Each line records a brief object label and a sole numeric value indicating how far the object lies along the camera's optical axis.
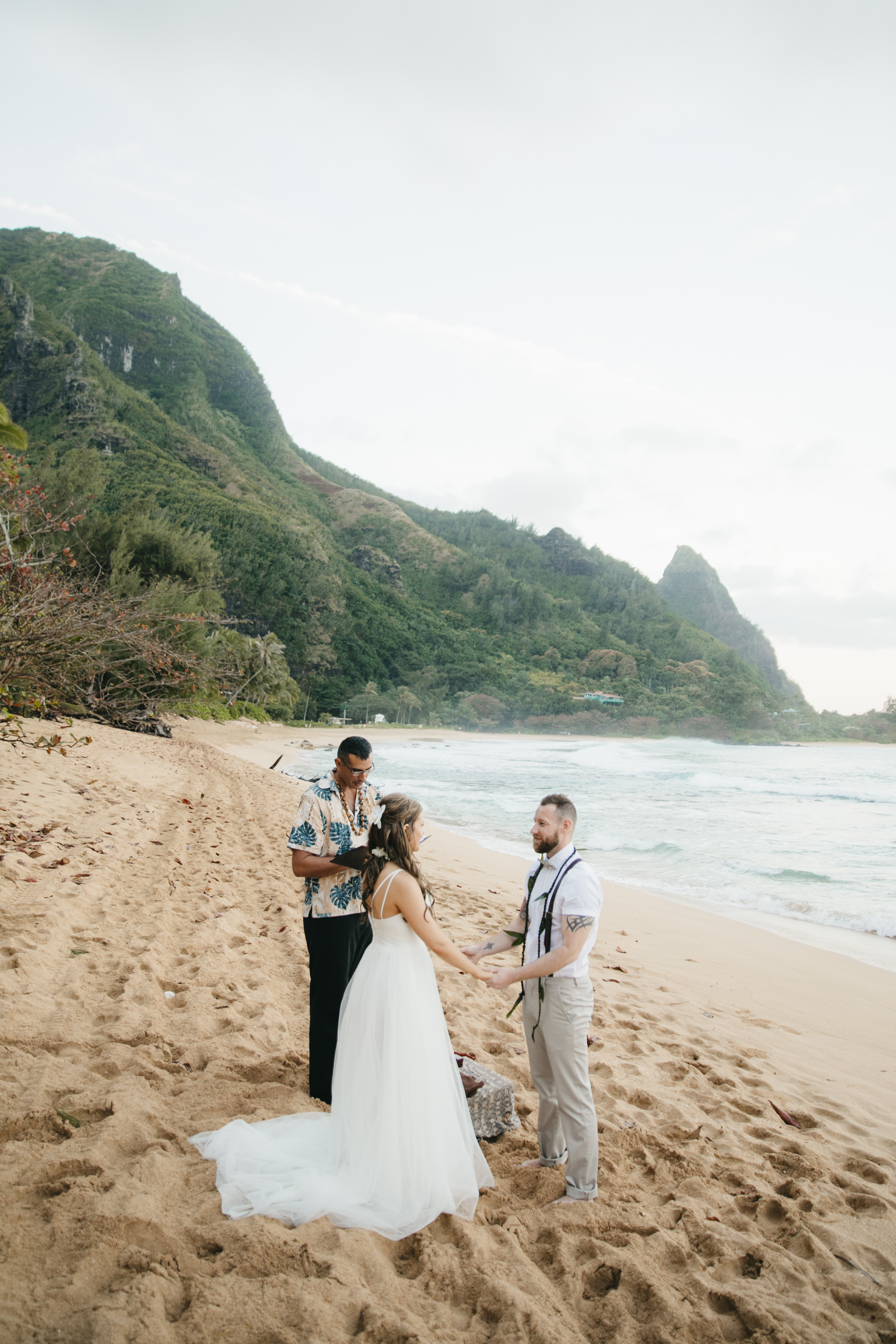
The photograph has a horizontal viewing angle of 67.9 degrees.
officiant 2.97
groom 2.56
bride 2.32
